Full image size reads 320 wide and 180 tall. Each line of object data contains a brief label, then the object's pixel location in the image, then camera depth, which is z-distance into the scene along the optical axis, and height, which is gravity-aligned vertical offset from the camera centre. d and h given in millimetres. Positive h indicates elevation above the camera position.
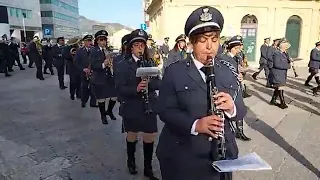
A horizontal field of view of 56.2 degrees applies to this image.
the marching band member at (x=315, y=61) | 10848 -541
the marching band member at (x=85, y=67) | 8469 -632
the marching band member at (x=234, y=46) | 6488 -9
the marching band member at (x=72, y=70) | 10078 -840
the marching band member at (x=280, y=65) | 8109 -517
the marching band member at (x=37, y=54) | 14992 -466
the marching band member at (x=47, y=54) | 16469 -513
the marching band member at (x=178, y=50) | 10125 -159
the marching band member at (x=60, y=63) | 11898 -741
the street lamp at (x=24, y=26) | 58709 +3532
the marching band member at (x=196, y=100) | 2062 -384
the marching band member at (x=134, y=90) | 3934 -574
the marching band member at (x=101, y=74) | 7039 -684
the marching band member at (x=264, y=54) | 13312 -375
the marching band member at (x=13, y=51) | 18375 -411
